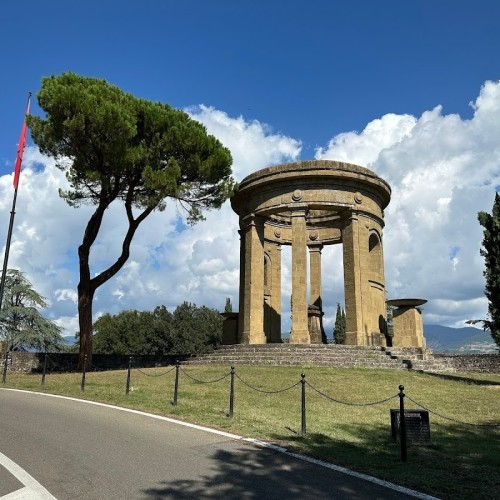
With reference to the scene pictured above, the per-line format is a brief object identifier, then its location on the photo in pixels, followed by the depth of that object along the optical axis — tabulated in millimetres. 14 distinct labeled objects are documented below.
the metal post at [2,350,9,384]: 16639
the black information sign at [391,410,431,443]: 7547
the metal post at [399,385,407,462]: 6370
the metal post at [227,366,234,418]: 9250
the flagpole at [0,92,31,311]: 16984
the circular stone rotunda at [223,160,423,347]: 23656
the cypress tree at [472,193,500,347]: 16906
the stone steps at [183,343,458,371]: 19031
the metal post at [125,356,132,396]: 12445
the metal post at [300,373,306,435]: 7862
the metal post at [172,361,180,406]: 10695
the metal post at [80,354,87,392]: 13506
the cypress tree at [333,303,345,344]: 43350
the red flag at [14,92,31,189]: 18522
